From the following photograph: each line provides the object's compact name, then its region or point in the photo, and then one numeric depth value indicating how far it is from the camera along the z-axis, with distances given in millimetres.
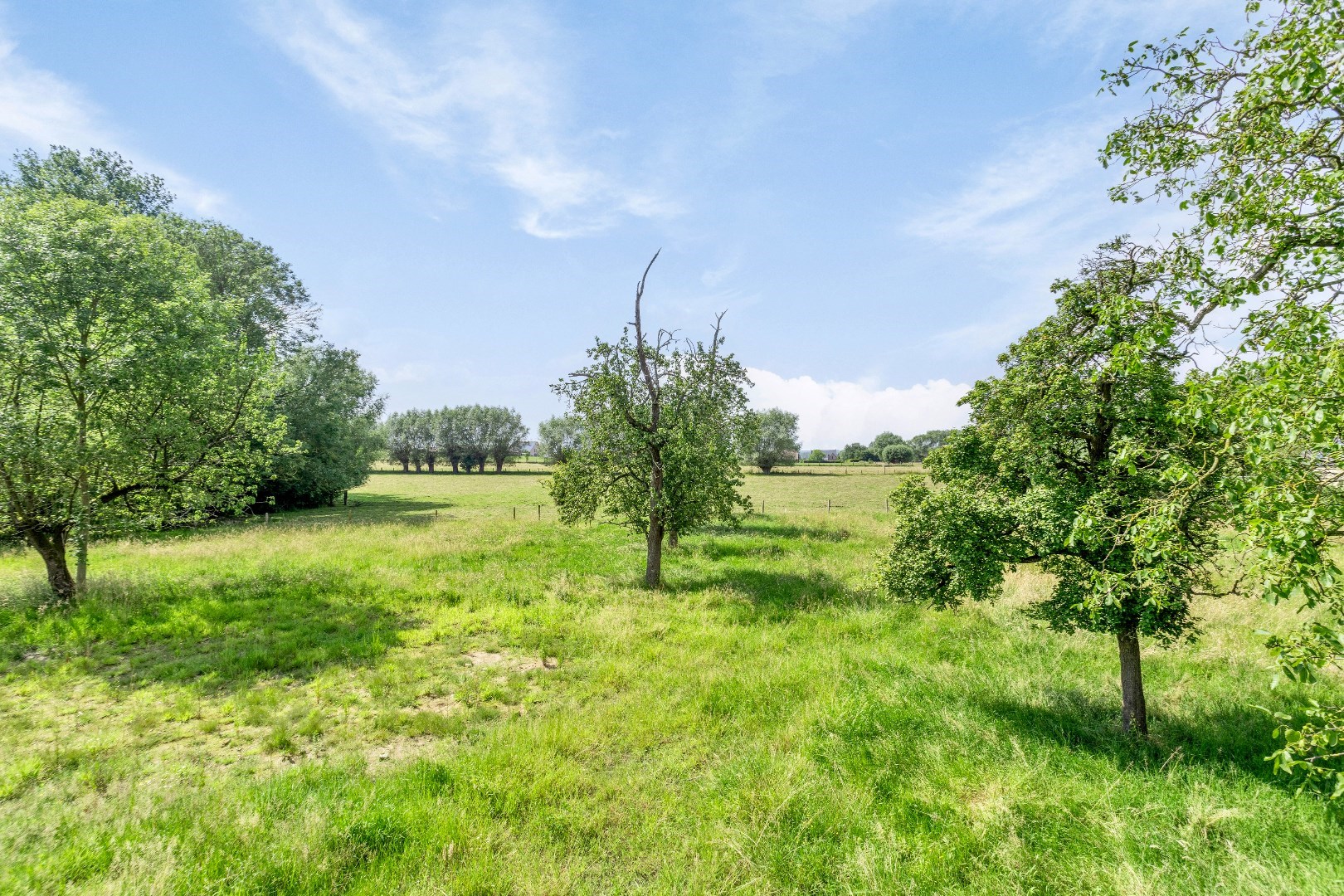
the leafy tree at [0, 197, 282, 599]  12719
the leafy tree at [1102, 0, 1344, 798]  4285
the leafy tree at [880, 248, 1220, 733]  6688
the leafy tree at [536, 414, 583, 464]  109281
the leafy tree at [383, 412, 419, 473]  104125
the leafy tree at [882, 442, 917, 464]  131000
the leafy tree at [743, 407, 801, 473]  95500
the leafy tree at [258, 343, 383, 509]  36938
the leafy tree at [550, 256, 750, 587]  17109
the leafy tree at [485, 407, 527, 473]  105438
